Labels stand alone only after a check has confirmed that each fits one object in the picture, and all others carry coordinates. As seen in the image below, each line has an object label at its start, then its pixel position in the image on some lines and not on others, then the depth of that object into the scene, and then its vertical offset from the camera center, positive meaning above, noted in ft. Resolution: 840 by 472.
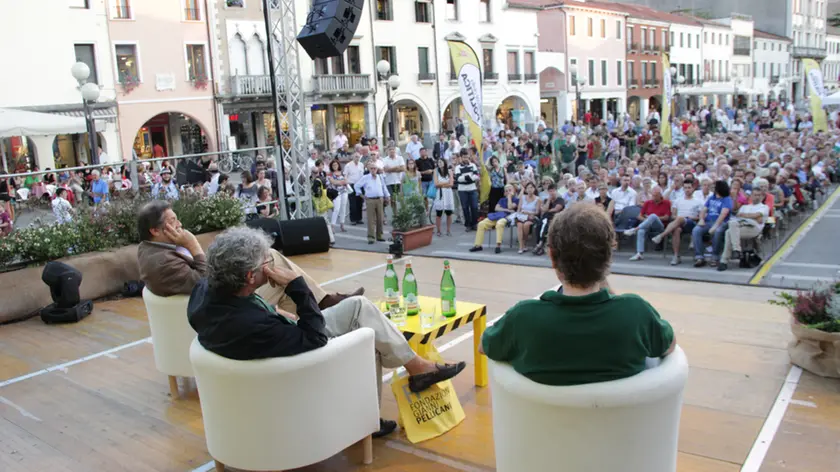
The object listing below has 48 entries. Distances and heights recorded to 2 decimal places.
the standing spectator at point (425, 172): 40.88 -2.22
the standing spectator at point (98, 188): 35.81 -1.97
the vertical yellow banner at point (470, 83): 38.37 +2.79
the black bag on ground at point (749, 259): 26.17 -5.44
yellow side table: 13.05 -3.81
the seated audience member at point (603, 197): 31.78 -3.31
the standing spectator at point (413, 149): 52.03 -1.05
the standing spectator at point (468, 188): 36.09 -2.98
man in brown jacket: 14.16 -2.27
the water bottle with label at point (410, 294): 14.19 -3.30
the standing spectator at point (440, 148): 62.33 -1.30
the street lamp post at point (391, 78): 61.11 +5.23
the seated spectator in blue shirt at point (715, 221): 26.86 -4.03
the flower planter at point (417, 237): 32.07 -4.88
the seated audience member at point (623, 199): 31.50 -3.43
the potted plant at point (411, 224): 32.24 -4.20
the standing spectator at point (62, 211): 25.07 -2.17
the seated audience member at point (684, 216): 27.86 -3.91
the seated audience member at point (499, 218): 31.73 -4.12
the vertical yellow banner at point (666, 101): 55.62 +1.73
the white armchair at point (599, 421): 7.82 -3.46
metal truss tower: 33.35 +1.44
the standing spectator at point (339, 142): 76.69 -0.30
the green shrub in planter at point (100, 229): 22.39 -2.80
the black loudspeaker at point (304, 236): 31.04 -4.32
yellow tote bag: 12.51 -5.15
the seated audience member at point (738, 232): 26.03 -4.35
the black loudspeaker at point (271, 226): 30.17 -3.72
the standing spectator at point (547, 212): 30.68 -3.80
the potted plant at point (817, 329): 14.14 -4.48
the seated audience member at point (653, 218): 29.09 -4.08
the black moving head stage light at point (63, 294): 21.49 -4.43
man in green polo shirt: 7.75 -2.23
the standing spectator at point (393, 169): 40.93 -1.95
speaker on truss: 28.63 +4.77
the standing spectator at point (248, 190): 33.87 -2.36
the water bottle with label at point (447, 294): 13.80 -3.27
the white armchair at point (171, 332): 14.48 -3.92
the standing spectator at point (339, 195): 39.96 -3.30
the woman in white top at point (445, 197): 36.14 -3.35
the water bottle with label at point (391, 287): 14.25 -3.16
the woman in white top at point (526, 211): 31.50 -3.80
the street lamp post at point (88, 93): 43.71 +3.84
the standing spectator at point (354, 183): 40.83 -2.67
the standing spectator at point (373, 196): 34.65 -2.99
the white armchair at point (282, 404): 9.96 -3.94
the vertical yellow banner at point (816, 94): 55.83 +1.66
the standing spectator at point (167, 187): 30.12 -1.95
